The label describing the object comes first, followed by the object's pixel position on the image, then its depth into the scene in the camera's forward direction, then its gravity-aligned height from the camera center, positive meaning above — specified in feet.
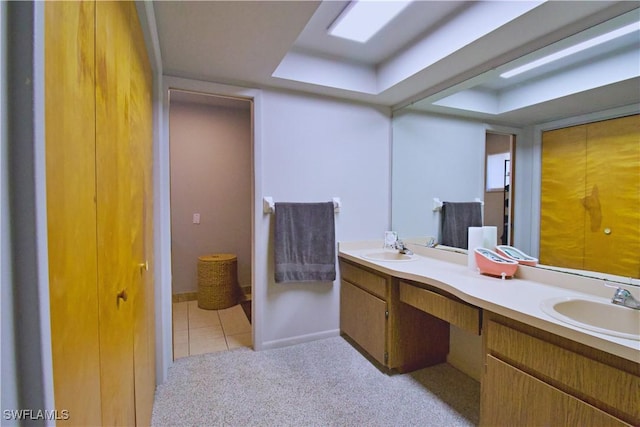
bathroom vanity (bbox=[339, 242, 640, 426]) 3.32 -2.01
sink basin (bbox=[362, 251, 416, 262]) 8.43 -1.50
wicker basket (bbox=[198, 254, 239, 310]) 11.21 -3.08
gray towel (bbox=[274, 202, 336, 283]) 8.05 -1.10
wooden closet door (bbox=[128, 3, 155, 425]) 4.05 -0.23
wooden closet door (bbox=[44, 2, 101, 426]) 1.56 -0.03
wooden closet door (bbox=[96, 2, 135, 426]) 2.53 -0.09
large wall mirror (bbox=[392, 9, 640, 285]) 5.02 +1.53
